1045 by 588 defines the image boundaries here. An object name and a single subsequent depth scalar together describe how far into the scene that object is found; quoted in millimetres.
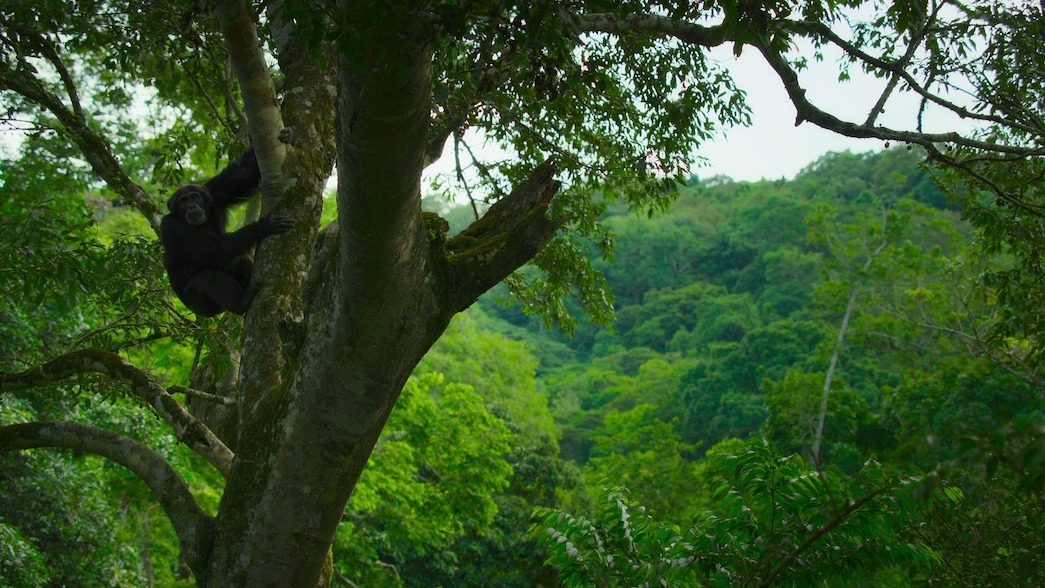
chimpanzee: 5039
